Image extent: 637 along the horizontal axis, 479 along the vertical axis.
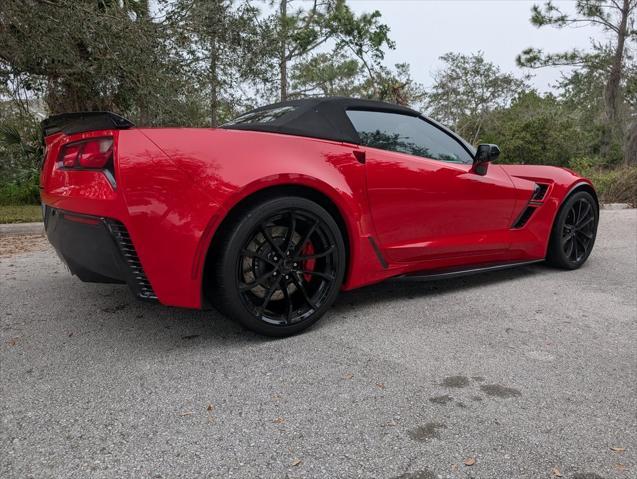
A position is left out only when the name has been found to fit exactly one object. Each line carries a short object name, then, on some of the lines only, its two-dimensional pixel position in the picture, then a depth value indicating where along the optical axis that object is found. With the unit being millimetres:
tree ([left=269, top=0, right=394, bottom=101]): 16644
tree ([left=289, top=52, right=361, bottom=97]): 23880
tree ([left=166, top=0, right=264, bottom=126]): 7043
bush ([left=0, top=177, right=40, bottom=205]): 10617
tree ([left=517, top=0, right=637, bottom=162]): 19453
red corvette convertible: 2070
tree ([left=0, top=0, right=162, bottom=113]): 5441
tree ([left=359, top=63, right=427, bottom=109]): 18703
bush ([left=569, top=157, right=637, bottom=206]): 10848
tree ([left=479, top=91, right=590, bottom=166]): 26359
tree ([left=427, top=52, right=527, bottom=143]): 34438
